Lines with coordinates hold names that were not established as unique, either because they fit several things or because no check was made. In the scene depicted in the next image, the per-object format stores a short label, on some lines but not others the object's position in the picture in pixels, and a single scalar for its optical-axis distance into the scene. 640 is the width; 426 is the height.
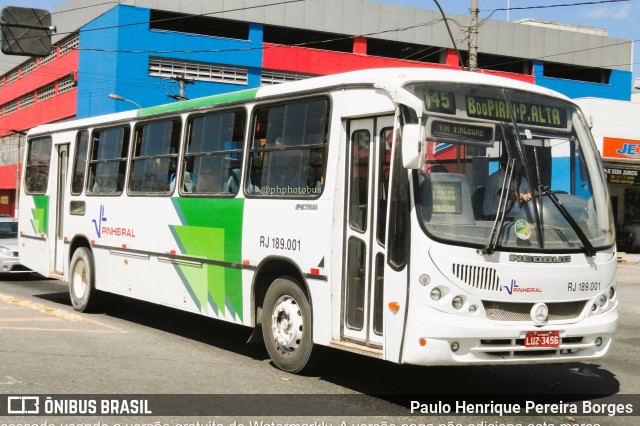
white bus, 7.51
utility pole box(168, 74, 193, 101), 35.09
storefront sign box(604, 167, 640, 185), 32.72
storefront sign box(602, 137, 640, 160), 32.81
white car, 19.88
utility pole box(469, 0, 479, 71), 21.94
